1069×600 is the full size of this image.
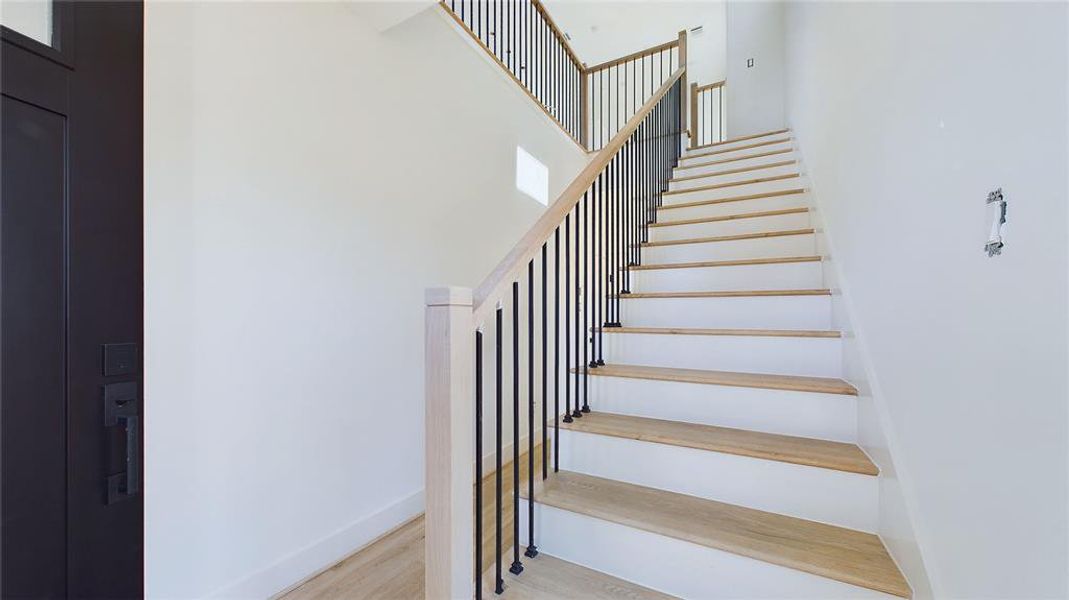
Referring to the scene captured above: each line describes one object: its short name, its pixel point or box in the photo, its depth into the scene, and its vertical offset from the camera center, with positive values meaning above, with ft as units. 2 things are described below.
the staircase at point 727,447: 3.74 -1.52
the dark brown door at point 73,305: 3.15 -0.06
